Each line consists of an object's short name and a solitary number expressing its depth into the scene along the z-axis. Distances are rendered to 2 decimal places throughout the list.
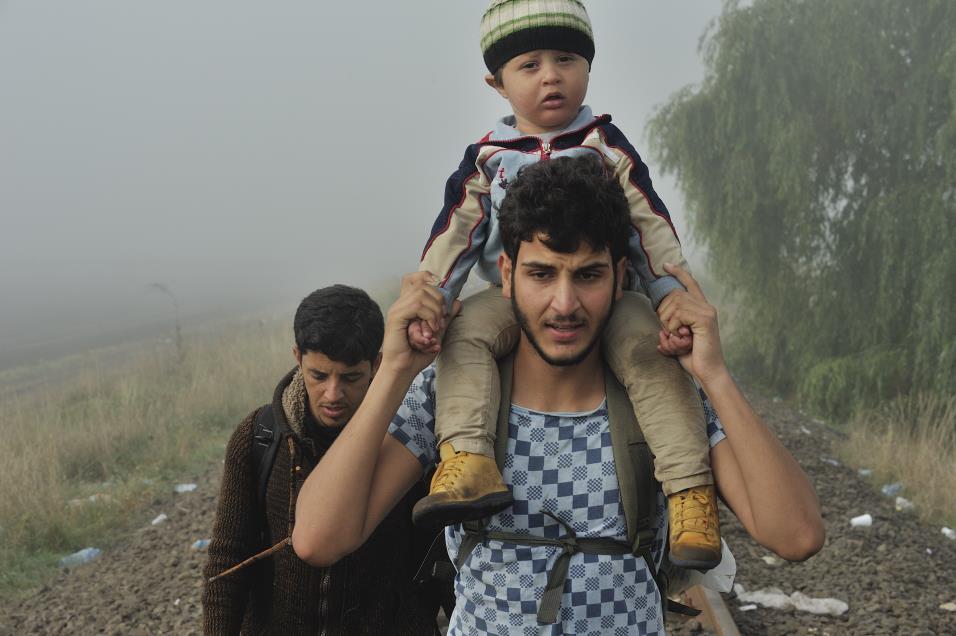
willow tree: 11.23
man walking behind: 2.93
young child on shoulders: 2.13
